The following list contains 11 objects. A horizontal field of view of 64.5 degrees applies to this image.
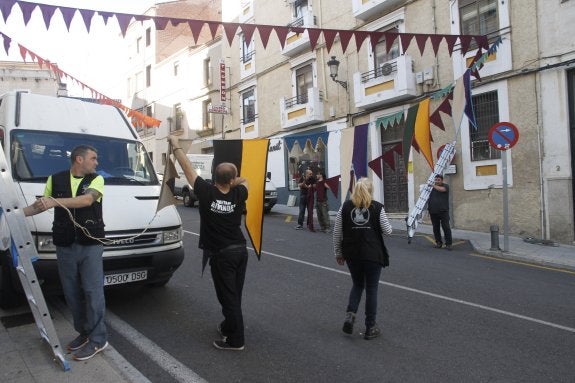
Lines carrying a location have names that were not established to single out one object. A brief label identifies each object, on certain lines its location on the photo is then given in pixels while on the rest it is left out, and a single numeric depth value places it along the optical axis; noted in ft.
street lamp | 53.21
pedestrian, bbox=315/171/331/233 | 42.11
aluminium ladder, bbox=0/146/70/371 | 10.75
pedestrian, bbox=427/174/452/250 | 34.09
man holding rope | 12.66
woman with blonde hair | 14.87
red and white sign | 81.15
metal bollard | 33.01
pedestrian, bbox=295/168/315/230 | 44.29
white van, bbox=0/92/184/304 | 15.57
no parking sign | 31.71
